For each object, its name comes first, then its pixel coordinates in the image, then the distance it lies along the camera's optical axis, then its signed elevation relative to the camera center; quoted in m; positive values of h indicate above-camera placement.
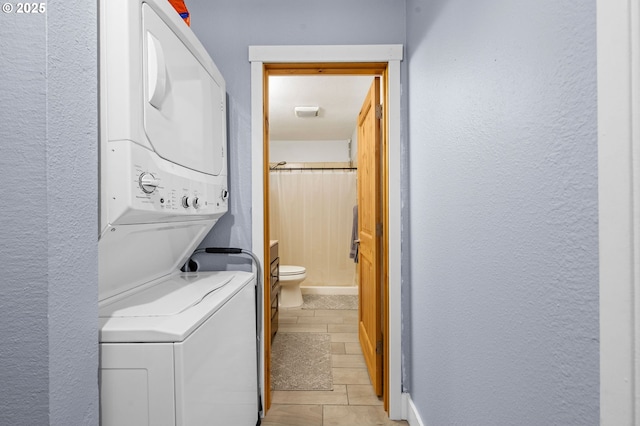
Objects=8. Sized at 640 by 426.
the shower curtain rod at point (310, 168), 4.61 +0.60
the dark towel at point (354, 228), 3.78 -0.20
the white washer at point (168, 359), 0.84 -0.40
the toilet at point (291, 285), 3.70 -0.86
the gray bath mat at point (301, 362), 2.23 -1.14
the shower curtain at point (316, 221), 4.55 -0.13
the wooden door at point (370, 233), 2.06 -0.15
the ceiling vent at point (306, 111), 3.83 +1.18
